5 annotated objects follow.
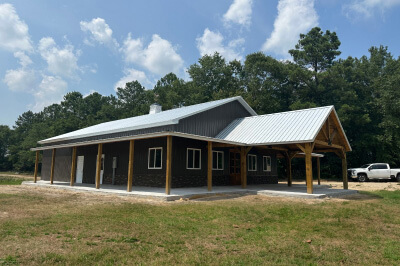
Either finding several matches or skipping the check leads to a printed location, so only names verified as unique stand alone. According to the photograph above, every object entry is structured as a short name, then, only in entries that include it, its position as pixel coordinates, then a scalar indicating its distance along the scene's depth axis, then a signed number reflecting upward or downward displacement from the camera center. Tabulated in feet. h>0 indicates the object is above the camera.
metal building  45.52 +4.22
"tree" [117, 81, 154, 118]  180.44 +46.77
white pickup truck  80.02 -0.32
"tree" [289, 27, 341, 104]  126.31 +52.98
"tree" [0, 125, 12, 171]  176.55 +13.26
